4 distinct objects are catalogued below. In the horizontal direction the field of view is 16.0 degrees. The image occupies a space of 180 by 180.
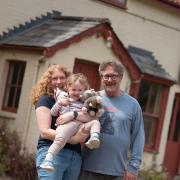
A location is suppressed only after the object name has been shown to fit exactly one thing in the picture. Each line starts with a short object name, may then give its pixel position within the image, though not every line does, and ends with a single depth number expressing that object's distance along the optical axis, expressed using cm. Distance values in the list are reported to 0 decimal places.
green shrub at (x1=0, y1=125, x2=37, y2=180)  1224
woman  585
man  611
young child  570
